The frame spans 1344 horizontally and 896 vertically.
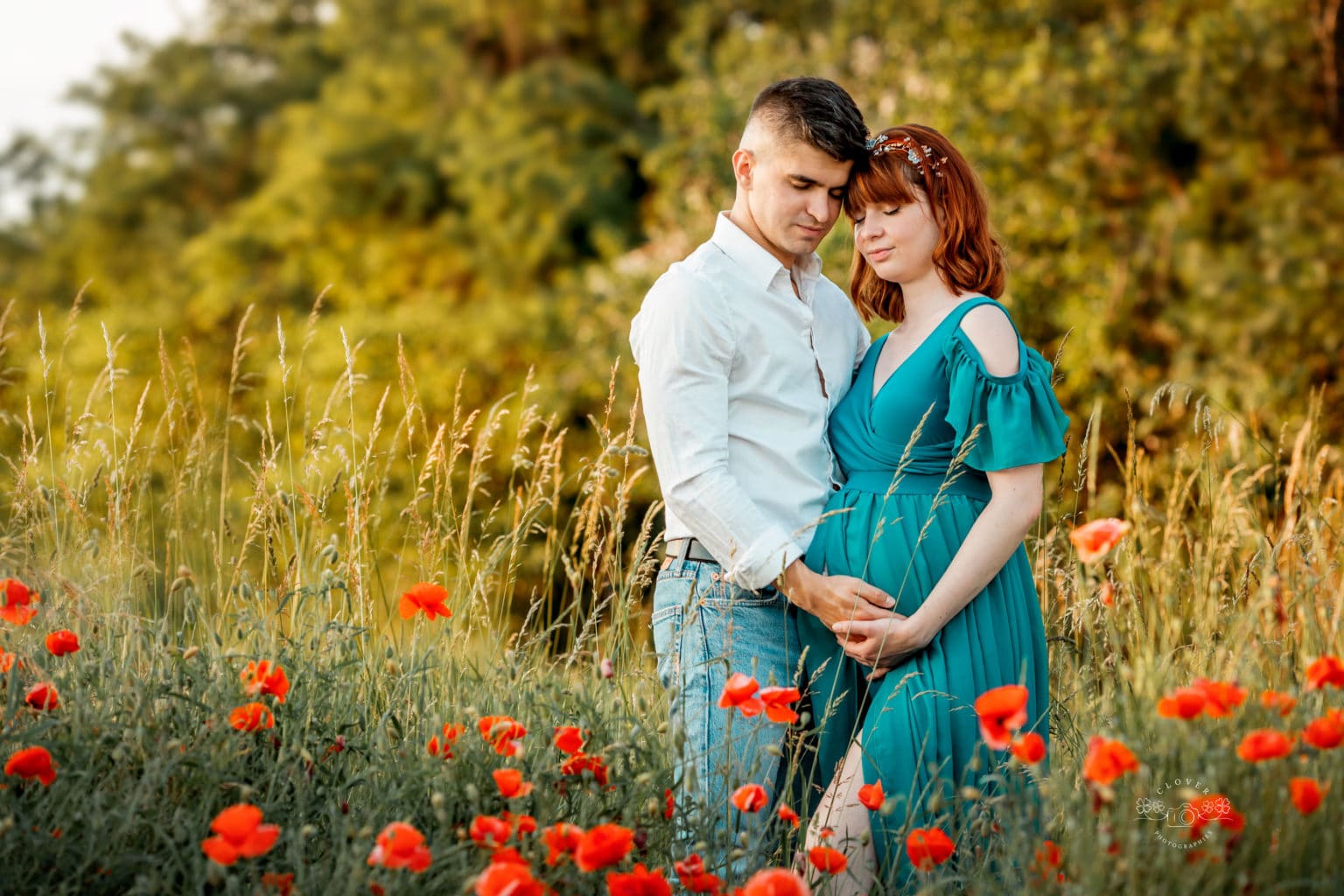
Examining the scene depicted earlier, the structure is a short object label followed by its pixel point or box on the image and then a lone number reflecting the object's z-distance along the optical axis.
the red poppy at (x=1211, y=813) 1.60
